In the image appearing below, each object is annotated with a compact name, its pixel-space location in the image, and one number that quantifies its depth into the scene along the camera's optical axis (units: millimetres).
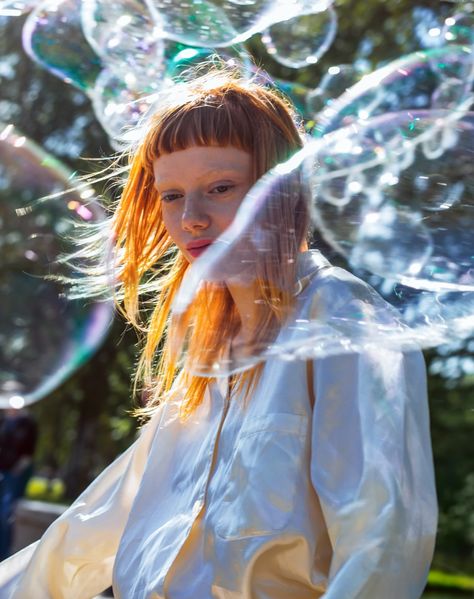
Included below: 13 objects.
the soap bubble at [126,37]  3746
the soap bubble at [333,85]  3760
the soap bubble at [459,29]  3445
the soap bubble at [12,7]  4055
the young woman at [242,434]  1662
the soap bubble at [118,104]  2832
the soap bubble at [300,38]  4316
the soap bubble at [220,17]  3471
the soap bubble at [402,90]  2535
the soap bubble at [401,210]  2113
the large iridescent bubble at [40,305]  2822
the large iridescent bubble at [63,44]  4379
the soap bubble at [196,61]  2738
